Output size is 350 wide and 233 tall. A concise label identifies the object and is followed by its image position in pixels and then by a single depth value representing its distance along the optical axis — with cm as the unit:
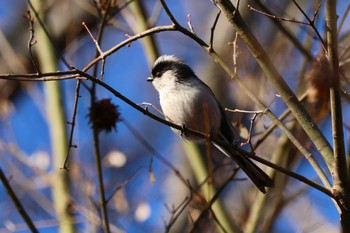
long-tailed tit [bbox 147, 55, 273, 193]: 647
